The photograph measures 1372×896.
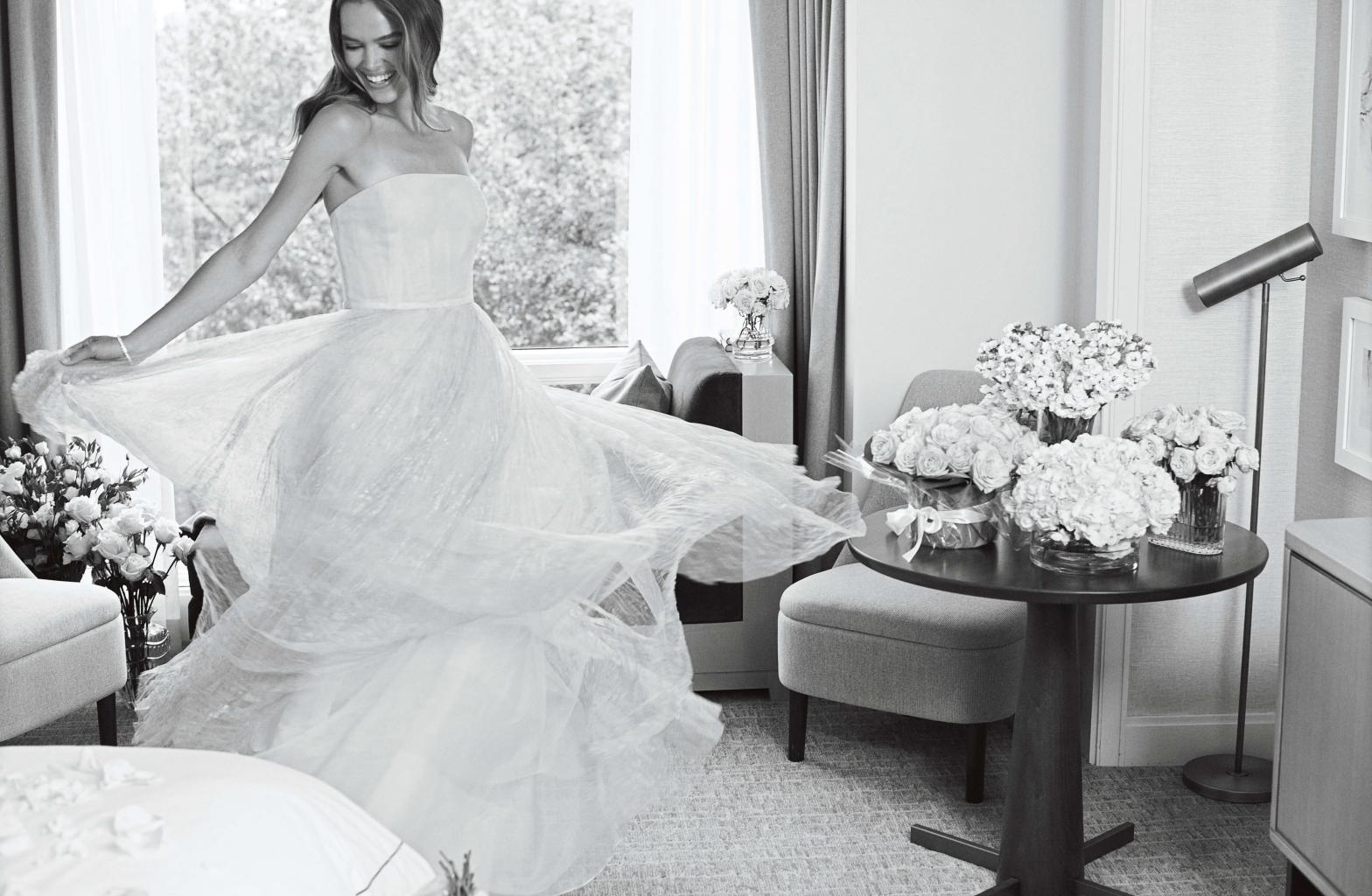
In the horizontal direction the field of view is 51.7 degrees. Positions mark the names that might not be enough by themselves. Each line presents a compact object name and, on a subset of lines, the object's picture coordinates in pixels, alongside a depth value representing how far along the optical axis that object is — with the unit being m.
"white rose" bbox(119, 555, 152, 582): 3.80
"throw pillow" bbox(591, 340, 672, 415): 3.97
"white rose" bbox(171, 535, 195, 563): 3.88
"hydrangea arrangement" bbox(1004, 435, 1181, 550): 2.49
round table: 2.72
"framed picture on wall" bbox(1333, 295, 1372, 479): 2.99
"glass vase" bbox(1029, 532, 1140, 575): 2.56
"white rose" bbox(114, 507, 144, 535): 3.79
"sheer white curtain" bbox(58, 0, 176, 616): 4.45
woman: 2.32
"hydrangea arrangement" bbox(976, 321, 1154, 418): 2.75
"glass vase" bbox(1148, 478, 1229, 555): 2.75
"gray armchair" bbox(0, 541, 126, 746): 3.24
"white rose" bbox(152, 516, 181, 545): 3.87
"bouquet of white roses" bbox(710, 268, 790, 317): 4.25
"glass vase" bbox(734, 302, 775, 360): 4.29
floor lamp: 3.14
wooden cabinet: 2.38
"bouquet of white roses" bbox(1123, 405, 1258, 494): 2.72
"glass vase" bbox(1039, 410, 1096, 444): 2.80
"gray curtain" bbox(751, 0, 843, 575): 4.27
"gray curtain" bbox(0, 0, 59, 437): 4.30
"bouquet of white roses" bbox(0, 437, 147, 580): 3.89
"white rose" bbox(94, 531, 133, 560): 3.77
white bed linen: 1.43
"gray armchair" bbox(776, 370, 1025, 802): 3.33
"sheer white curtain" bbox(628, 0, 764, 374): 4.65
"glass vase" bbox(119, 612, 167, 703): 3.96
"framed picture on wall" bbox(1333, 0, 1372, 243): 2.94
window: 4.74
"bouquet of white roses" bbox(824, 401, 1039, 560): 2.69
